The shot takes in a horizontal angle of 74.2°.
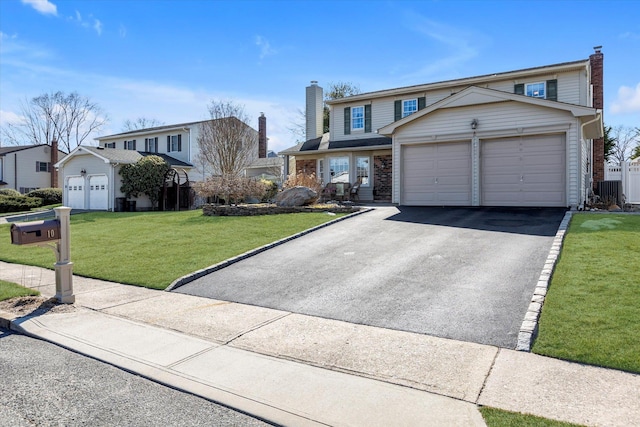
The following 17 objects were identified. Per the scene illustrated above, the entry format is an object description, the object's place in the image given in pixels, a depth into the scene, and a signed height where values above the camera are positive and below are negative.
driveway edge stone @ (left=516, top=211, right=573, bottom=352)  4.48 -1.34
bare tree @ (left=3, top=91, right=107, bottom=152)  49.16 +10.79
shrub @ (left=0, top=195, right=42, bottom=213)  27.50 -0.01
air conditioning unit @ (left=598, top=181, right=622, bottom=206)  17.73 +0.34
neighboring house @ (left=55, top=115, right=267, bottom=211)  24.78 +2.33
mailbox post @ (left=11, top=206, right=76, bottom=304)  6.14 -0.59
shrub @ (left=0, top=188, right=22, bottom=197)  28.99 +0.70
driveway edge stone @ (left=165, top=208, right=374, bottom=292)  7.52 -1.25
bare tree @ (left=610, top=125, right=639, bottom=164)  43.12 +5.76
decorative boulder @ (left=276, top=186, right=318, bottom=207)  16.02 +0.14
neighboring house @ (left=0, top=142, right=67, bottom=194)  37.31 +3.22
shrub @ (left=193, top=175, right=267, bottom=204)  18.28 +0.57
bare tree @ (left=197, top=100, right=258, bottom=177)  25.97 +3.88
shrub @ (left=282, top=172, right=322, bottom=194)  17.45 +0.77
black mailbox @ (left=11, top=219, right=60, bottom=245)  5.91 -0.42
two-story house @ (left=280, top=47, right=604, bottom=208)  13.42 +2.01
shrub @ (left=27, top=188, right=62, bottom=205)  31.30 +0.57
